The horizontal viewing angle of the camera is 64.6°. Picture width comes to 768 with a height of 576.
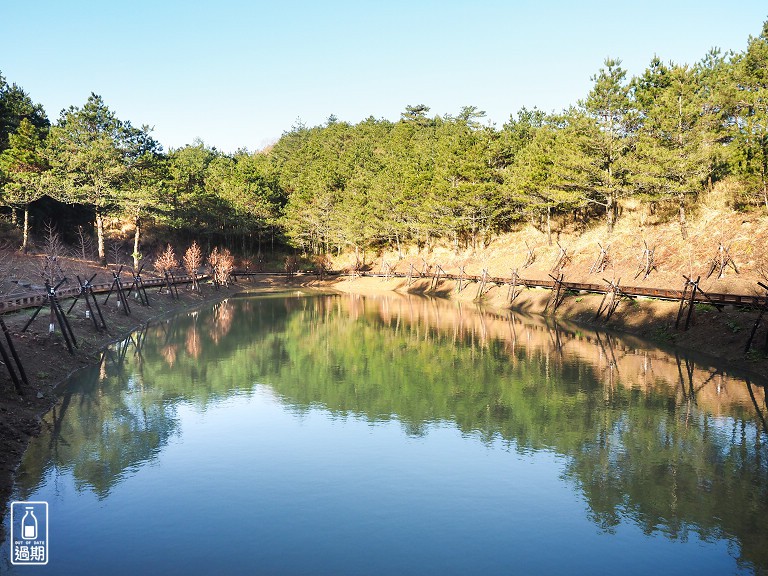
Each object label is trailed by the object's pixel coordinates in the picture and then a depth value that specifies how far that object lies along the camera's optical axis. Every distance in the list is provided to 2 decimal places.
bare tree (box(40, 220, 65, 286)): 43.69
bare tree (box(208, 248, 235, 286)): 80.06
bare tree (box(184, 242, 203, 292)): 72.44
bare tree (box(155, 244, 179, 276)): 67.32
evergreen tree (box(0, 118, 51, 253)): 61.09
